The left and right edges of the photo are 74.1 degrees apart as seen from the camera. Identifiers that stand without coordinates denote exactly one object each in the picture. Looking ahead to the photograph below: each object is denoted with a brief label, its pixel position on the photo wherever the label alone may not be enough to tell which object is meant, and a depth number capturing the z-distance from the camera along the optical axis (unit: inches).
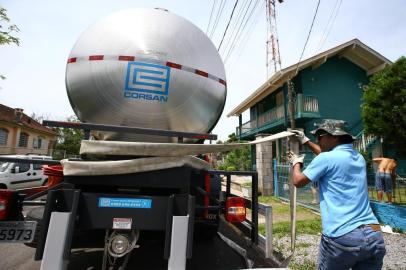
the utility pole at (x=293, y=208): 110.9
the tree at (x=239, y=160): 902.3
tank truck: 83.0
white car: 391.2
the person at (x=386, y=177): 266.4
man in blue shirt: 75.6
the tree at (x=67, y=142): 1332.4
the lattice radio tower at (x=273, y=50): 1095.3
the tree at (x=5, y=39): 530.3
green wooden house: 599.5
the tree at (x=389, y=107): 288.2
